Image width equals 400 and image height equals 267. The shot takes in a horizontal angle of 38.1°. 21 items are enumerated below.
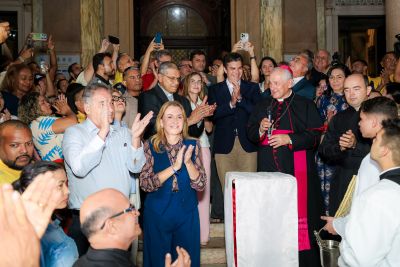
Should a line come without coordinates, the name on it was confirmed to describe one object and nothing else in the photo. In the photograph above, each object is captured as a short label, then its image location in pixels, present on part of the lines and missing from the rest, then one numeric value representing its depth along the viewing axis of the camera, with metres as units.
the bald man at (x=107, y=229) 2.76
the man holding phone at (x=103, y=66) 6.82
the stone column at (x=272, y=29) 11.11
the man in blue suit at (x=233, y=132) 6.38
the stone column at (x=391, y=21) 8.47
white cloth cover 4.82
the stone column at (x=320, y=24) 11.94
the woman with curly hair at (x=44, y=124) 5.52
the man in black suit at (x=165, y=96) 5.95
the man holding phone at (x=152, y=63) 6.83
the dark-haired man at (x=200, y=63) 8.14
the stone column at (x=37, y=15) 11.73
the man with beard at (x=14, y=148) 4.36
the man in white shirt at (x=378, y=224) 3.19
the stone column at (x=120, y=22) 10.84
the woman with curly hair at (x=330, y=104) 6.20
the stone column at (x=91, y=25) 10.81
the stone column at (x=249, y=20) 11.05
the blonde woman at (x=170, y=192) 5.05
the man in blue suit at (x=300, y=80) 7.01
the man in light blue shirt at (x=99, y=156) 4.55
